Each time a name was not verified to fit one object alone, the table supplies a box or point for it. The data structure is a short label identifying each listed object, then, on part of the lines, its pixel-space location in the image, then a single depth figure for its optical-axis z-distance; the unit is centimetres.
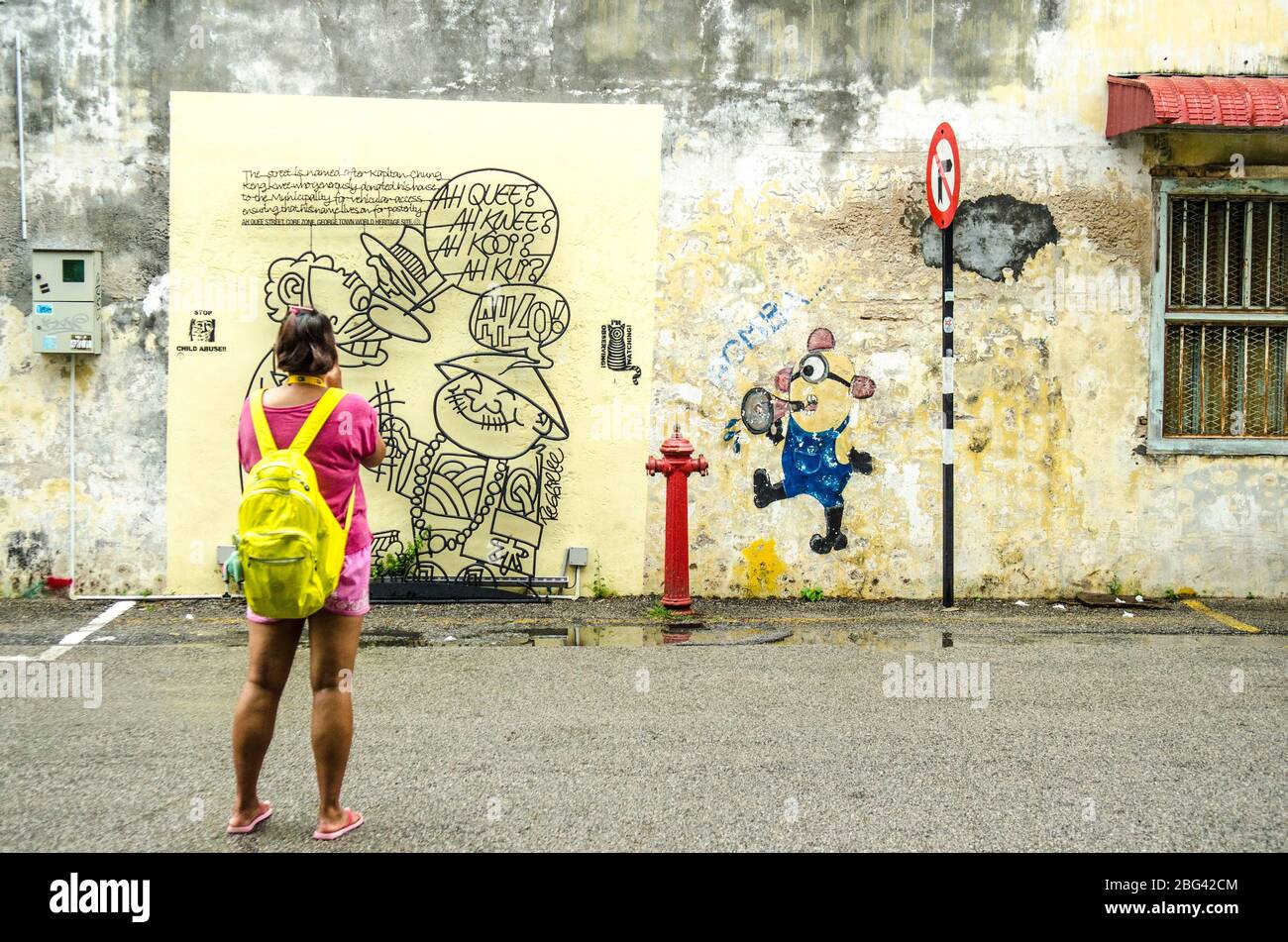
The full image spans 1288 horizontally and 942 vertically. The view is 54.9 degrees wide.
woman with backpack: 400
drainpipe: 830
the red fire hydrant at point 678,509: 793
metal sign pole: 834
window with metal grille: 886
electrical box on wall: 827
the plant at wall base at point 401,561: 859
